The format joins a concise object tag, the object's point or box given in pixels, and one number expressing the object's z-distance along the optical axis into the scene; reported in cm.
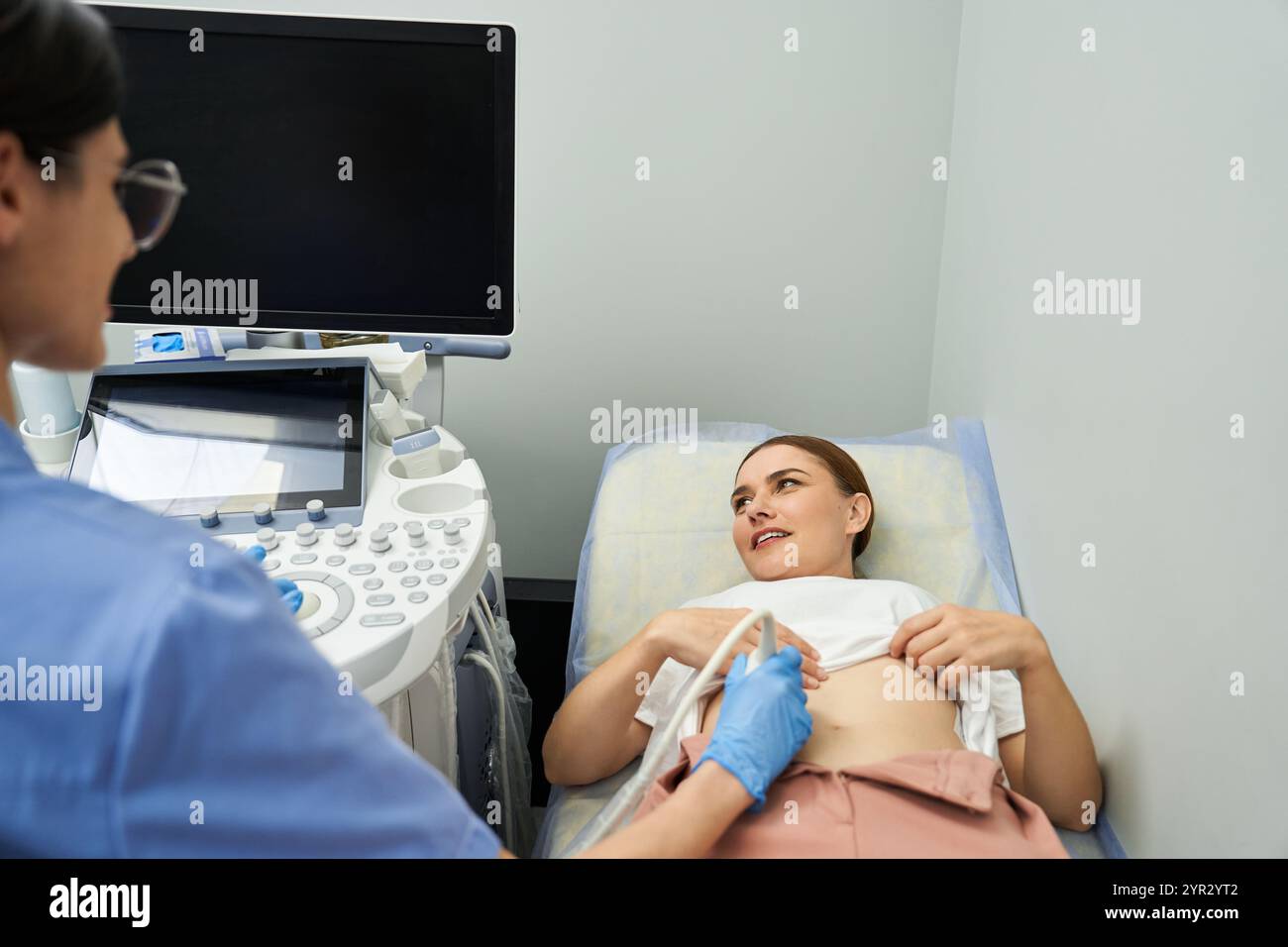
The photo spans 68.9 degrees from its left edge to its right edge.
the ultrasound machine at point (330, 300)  121
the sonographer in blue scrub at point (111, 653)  51
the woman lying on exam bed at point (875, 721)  102
